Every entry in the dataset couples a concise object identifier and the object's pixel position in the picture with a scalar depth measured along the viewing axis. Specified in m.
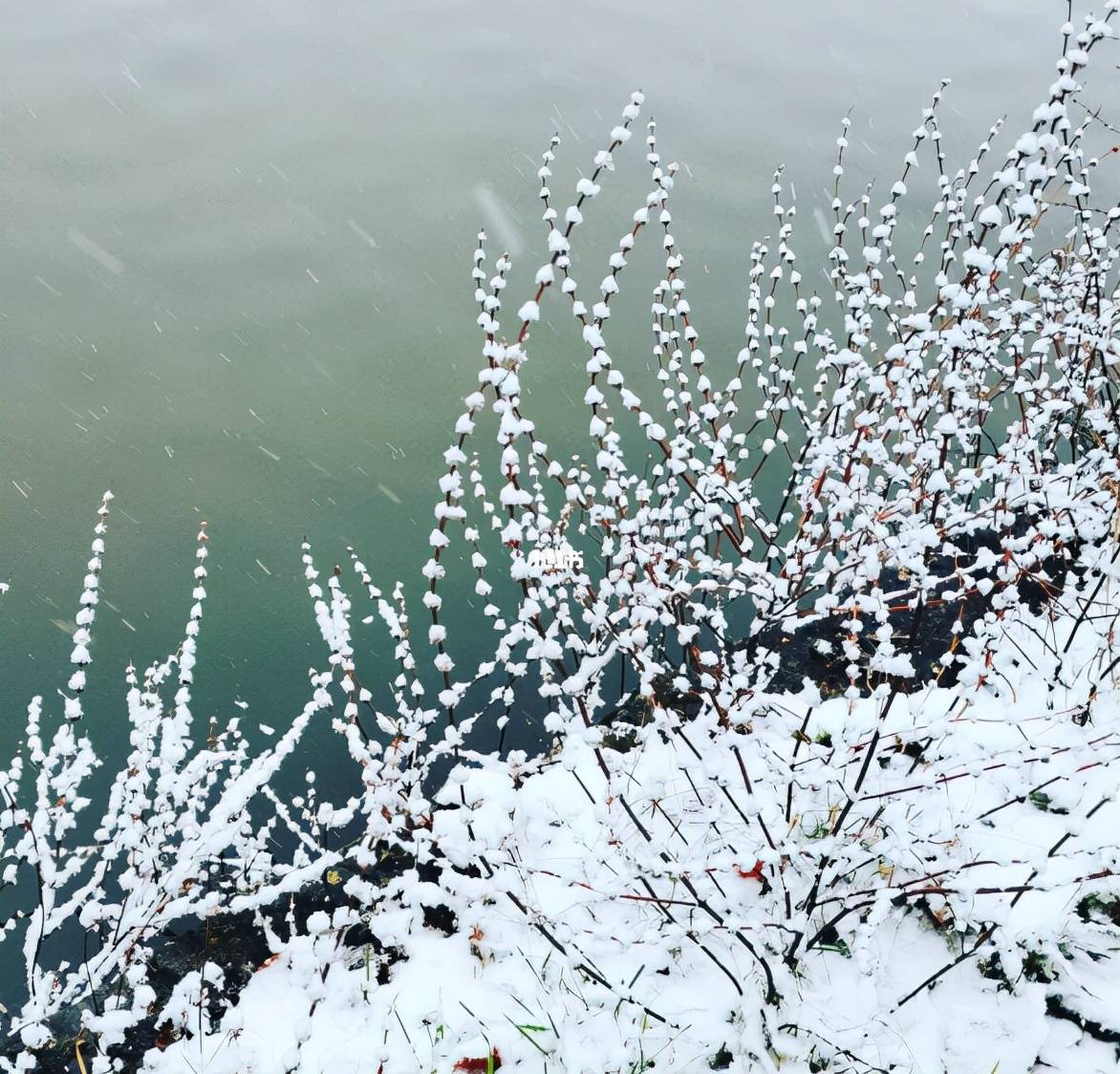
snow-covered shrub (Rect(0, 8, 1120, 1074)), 2.21
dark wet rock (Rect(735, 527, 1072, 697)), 3.95
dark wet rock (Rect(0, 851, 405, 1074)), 2.77
